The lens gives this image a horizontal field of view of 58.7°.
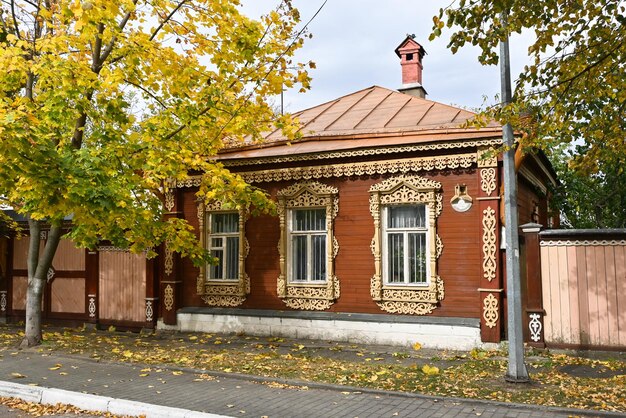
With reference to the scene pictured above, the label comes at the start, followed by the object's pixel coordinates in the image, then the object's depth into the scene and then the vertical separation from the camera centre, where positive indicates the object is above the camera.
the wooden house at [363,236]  10.38 +0.32
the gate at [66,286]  14.21 -0.83
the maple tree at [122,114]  8.66 +2.43
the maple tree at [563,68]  7.06 +2.50
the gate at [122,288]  13.50 -0.86
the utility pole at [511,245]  7.42 +0.06
